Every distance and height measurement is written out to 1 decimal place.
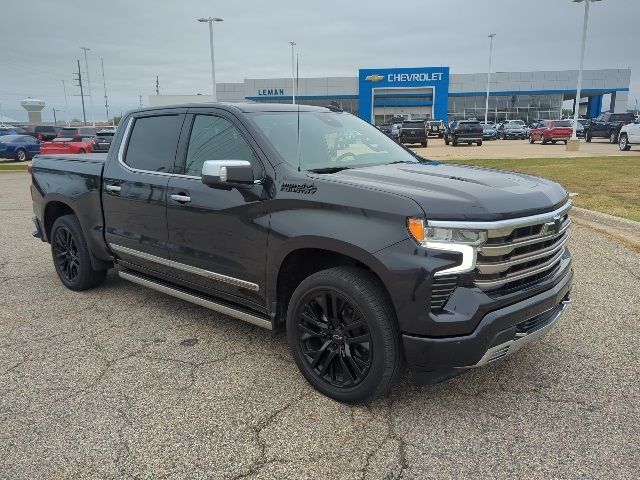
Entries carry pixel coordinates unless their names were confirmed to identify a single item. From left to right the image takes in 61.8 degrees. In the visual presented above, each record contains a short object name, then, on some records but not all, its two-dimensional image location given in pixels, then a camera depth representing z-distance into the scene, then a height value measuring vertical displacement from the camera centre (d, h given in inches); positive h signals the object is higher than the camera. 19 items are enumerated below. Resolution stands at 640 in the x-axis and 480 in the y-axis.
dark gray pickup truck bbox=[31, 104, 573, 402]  110.0 -27.9
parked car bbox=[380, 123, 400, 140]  1354.6 -26.0
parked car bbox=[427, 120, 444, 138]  1851.6 -29.2
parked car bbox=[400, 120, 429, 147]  1272.1 -31.4
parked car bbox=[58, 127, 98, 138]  1091.4 -24.9
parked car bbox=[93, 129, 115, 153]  1006.0 -36.6
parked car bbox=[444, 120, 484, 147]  1346.0 -30.9
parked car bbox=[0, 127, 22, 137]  1619.1 -31.5
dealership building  2541.8 +137.2
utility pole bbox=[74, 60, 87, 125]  3307.1 +209.4
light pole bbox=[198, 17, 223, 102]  1489.9 +227.6
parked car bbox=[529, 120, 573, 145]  1383.4 -29.4
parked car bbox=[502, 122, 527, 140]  1827.0 -42.0
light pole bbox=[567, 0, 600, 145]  1151.0 +165.8
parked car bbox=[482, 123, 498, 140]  1785.2 -44.5
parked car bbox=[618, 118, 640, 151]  962.1 -30.0
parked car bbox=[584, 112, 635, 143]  1290.6 -13.7
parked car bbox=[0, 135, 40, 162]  1053.2 -52.6
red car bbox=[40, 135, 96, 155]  925.8 -44.3
